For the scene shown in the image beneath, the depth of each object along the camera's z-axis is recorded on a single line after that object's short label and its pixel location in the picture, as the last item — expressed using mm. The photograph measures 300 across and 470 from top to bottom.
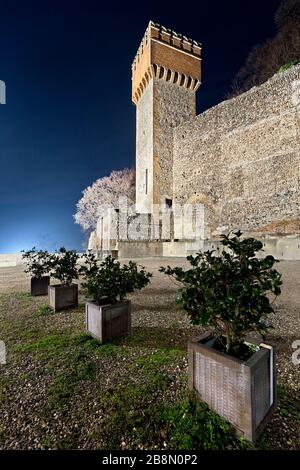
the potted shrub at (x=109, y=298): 2350
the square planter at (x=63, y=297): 3424
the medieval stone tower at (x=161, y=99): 15258
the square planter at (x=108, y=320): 2322
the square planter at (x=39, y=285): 4486
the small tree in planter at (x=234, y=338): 1194
